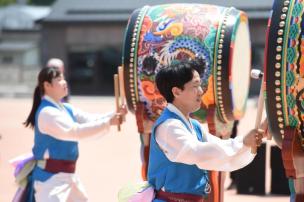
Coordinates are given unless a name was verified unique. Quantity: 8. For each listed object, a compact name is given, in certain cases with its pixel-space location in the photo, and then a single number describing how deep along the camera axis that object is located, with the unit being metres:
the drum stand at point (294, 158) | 4.63
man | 4.43
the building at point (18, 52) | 37.95
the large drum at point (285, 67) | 4.65
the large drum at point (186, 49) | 6.96
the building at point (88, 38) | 36.39
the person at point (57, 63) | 8.98
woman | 6.46
